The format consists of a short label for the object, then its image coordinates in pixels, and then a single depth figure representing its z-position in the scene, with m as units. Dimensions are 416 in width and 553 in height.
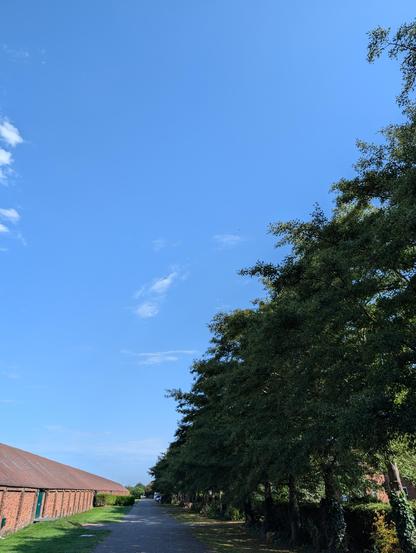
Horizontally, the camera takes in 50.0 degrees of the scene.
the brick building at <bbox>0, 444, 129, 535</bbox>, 25.17
